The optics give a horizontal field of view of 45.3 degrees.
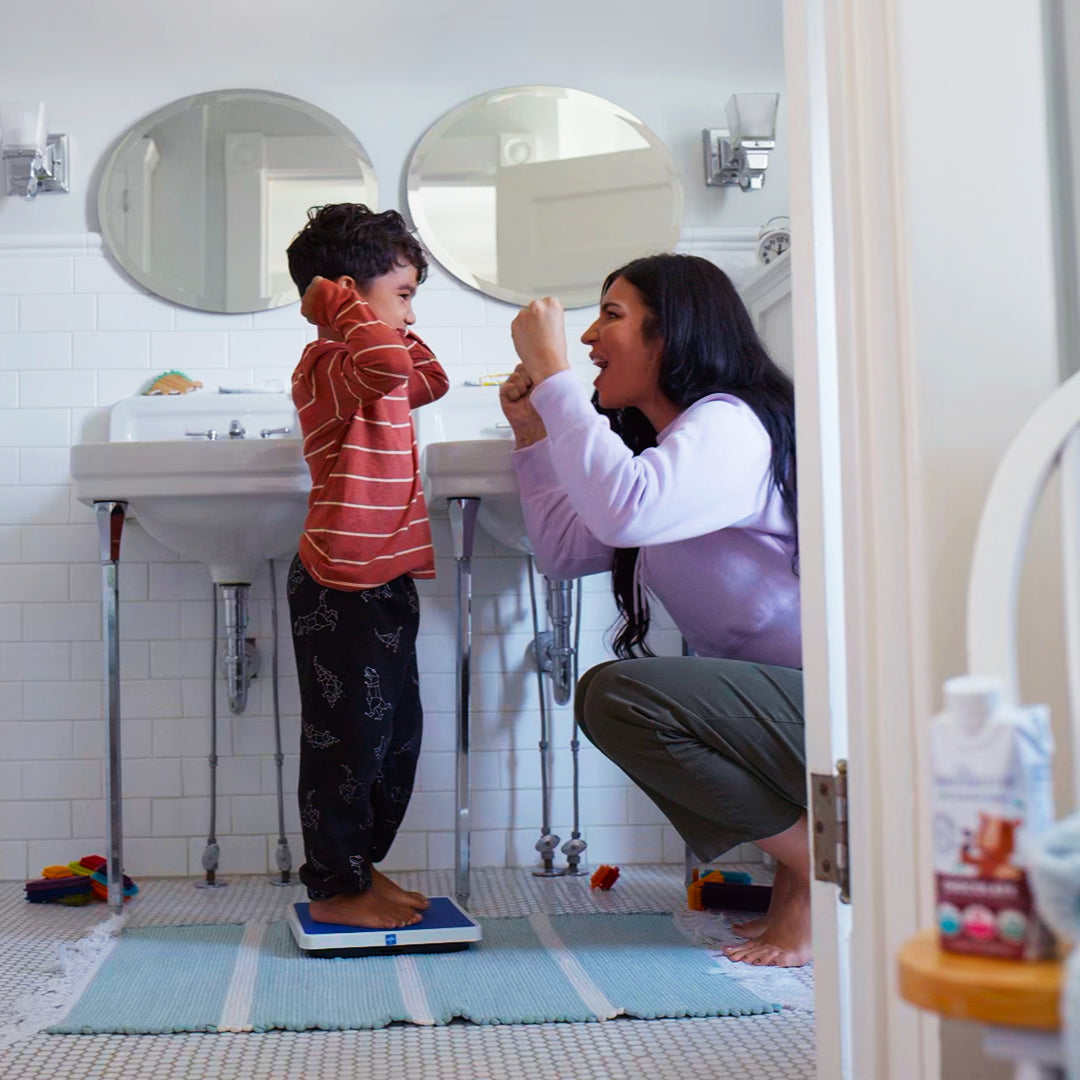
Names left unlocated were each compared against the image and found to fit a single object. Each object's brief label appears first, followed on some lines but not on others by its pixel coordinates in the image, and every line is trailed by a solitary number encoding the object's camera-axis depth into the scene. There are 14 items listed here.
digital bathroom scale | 1.98
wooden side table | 0.64
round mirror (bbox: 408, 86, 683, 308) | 2.92
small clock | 2.84
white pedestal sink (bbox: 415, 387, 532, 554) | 2.30
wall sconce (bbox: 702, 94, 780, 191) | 2.88
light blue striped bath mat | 1.67
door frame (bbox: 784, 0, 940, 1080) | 1.06
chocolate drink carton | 0.69
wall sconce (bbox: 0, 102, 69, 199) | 2.76
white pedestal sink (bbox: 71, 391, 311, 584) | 2.30
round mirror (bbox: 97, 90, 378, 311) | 2.84
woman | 1.88
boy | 2.08
